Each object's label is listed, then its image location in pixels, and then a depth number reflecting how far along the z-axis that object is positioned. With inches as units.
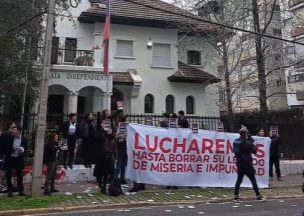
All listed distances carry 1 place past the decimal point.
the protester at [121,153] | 470.3
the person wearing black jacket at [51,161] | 447.2
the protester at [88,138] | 526.0
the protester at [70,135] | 534.9
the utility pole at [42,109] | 433.4
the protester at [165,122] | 520.1
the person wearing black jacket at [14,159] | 438.9
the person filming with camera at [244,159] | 442.6
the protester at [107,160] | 448.5
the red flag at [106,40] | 656.4
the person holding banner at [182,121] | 540.1
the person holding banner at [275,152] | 591.5
